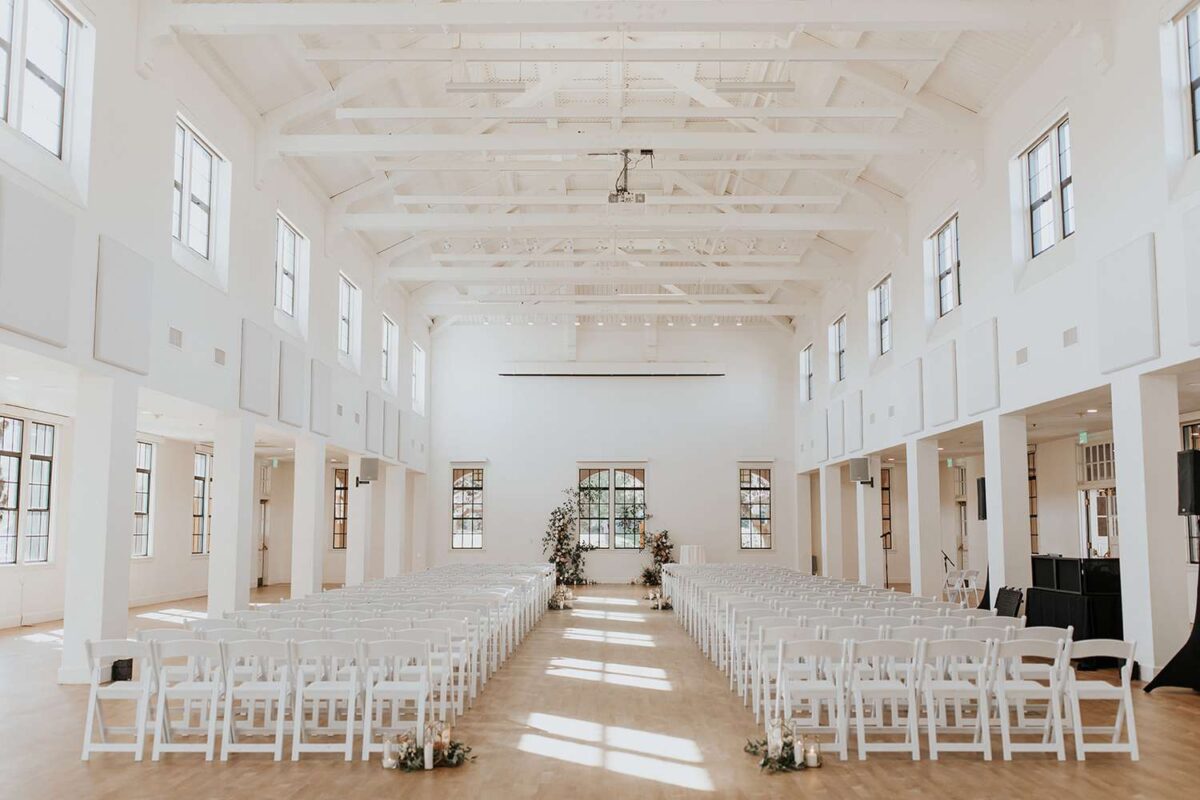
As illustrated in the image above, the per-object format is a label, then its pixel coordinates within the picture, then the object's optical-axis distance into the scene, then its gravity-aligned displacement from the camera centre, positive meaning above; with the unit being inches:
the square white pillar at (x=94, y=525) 375.2 -8.7
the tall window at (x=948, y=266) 583.5 +146.0
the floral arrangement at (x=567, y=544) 997.2 -42.2
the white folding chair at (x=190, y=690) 253.9 -50.1
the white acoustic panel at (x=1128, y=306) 355.9 +75.5
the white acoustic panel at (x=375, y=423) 777.6 +64.9
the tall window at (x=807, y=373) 1001.5 +134.9
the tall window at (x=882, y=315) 722.4 +142.5
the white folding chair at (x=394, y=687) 255.3 -50.1
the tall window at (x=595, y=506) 1041.5 -2.8
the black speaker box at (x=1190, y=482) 329.4 +7.6
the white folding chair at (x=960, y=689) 253.6 -48.9
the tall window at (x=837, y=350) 870.5 +139.6
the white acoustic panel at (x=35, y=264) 302.7 +78.0
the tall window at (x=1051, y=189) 443.2 +148.3
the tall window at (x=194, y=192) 455.2 +150.6
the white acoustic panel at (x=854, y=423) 763.4 +64.7
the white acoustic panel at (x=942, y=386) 561.6 +70.0
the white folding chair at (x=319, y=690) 254.1 -50.1
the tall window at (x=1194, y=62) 342.6 +156.2
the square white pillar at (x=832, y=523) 888.3 -17.5
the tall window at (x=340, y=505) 1046.4 -2.1
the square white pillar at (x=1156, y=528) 367.2 -9.0
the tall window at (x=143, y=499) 753.6 +2.9
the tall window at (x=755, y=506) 1043.3 -2.5
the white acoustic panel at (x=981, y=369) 504.4 +71.7
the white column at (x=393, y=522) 886.4 -17.4
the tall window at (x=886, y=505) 1033.0 -1.7
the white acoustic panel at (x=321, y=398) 626.8 +68.8
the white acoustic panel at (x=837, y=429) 816.9 +64.2
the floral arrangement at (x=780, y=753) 245.1 -63.3
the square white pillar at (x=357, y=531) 764.6 -22.3
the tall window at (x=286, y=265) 594.5 +148.8
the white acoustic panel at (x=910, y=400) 619.5 +68.0
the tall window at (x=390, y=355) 861.8 +133.4
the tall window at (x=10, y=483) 599.2 +12.0
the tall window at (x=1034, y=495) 784.9 +7.4
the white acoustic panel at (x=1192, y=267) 324.5 +79.8
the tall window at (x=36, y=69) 325.4 +150.9
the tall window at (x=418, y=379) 998.4 +128.4
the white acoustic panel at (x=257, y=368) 512.1 +73.0
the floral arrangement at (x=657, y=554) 997.8 -52.8
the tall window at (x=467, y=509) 1042.7 -6.2
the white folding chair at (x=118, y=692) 254.4 -50.3
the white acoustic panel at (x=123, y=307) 363.6 +76.2
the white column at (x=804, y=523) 1001.5 -20.3
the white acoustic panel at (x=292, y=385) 569.9 +71.0
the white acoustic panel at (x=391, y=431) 833.3 +62.8
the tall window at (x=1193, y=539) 522.9 -18.7
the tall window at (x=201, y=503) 850.1 -0.2
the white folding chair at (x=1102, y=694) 251.1 -50.0
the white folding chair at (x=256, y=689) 254.8 -49.5
